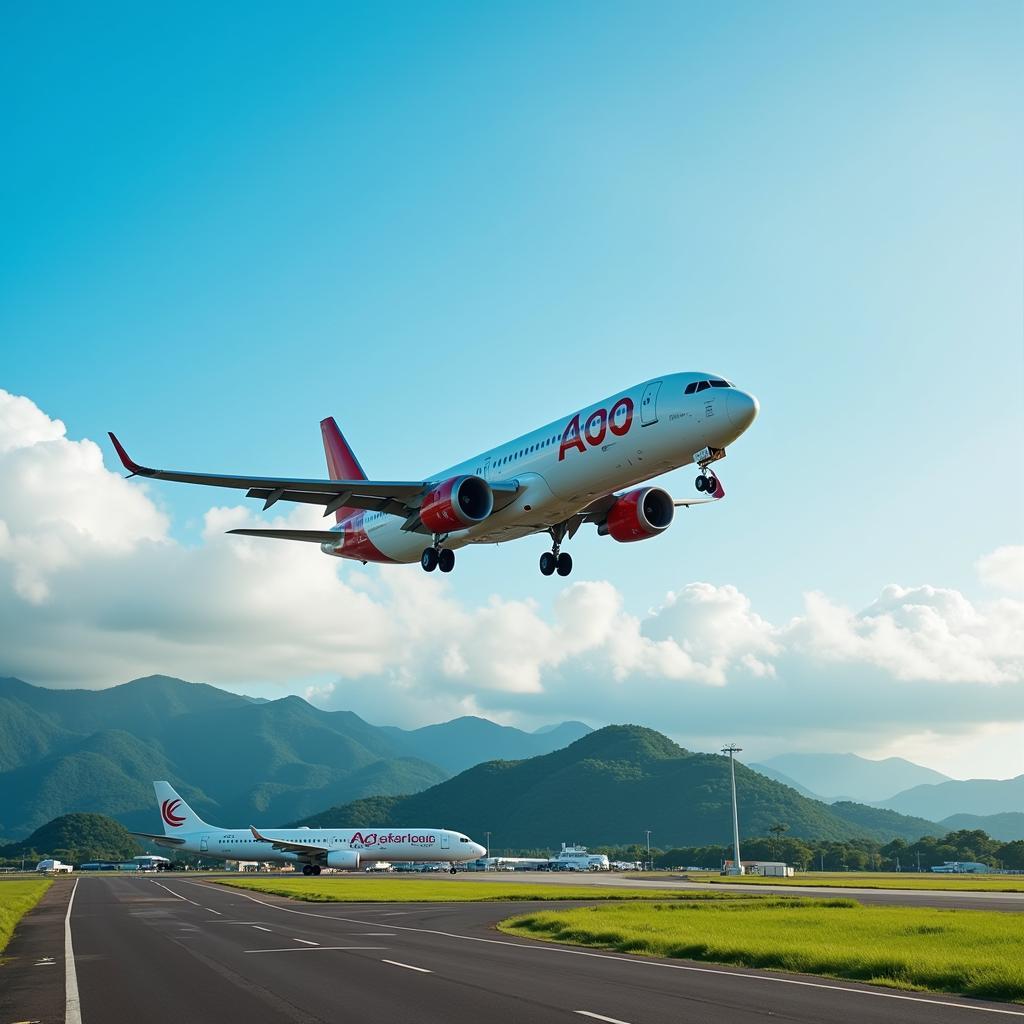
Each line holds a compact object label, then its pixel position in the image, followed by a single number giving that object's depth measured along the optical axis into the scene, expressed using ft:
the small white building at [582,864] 490.90
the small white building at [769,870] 353.88
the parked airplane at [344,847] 358.64
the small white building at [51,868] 583.33
